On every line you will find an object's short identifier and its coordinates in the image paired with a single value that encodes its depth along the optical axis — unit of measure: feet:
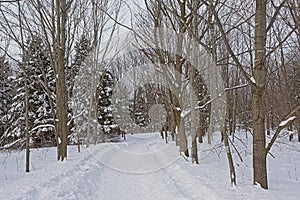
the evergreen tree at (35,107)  77.92
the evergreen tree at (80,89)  87.75
